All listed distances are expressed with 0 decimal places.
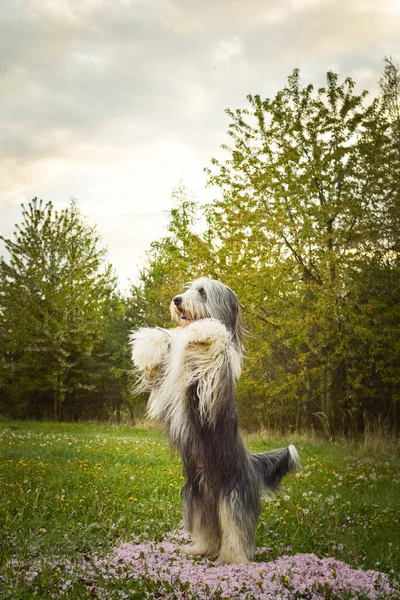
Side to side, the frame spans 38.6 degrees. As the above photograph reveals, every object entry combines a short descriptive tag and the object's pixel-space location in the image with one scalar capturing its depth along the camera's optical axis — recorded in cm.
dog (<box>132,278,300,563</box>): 448
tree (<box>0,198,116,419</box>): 2570
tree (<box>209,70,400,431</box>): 1509
